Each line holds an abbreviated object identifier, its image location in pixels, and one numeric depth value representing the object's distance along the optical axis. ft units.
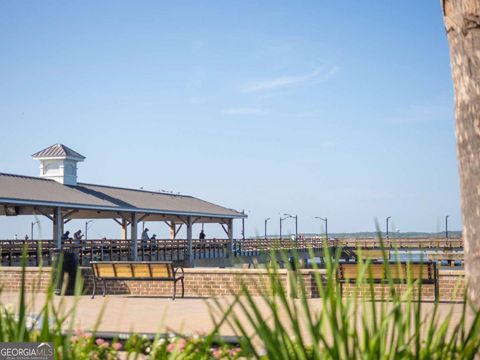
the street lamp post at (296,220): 275.96
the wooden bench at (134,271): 42.50
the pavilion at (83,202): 81.51
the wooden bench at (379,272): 36.96
